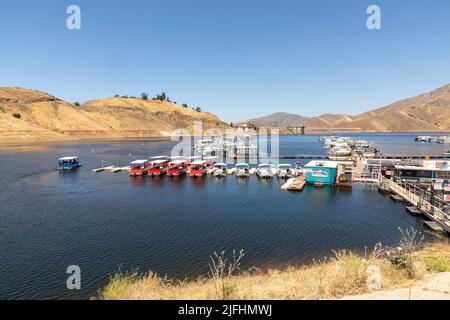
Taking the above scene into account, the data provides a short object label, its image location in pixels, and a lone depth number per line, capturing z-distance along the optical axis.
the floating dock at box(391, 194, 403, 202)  46.84
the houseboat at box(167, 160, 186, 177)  70.19
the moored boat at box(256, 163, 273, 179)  66.65
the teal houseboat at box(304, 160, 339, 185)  57.66
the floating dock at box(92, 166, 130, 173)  77.84
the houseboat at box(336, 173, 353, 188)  56.98
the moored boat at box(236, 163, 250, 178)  68.56
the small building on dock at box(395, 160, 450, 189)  49.66
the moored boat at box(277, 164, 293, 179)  67.06
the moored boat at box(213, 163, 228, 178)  69.31
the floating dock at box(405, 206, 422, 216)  39.00
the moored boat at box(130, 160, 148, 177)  70.31
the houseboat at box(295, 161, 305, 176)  69.14
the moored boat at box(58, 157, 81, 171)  78.38
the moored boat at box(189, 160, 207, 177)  69.12
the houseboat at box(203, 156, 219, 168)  82.94
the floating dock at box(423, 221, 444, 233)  32.61
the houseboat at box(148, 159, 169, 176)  70.81
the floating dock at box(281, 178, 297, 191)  55.30
